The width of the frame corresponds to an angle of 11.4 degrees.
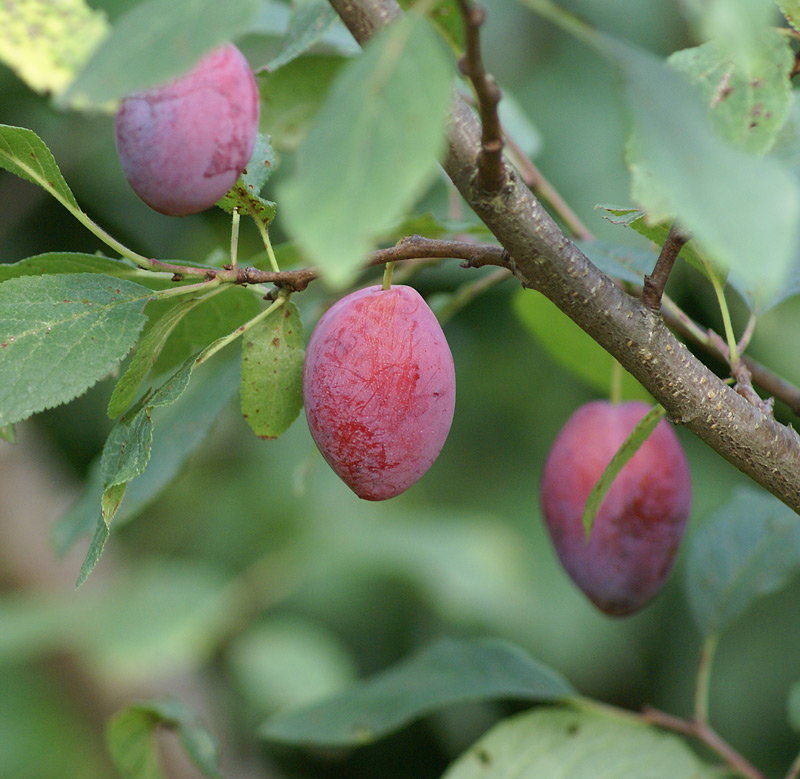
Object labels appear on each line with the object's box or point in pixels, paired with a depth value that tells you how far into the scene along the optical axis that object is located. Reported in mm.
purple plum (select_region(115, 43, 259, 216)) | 834
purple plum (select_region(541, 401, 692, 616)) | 960
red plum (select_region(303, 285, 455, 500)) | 860
